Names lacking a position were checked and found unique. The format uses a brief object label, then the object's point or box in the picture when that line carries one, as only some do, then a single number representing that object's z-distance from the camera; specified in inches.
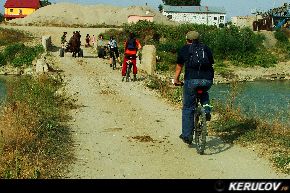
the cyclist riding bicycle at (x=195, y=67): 336.8
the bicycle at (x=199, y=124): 339.9
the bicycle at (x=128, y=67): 765.3
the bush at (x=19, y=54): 1487.5
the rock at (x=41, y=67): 861.2
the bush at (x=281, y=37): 2207.2
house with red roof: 4062.5
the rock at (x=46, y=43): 1479.8
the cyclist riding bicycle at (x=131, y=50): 740.0
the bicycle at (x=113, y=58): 982.1
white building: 3895.2
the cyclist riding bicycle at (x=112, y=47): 979.5
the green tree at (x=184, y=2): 4734.3
